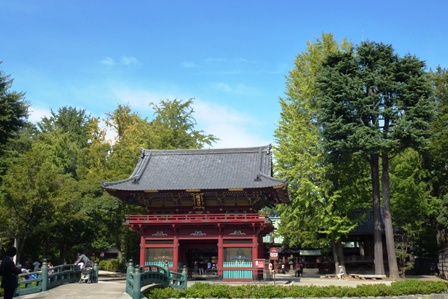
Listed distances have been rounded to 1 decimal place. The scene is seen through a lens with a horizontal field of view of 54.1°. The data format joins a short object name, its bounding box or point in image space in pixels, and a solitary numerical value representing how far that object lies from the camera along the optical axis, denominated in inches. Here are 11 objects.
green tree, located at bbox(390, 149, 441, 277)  1633.9
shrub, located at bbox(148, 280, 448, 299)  900.6
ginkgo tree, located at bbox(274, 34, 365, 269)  1542.8
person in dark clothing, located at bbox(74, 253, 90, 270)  973.1
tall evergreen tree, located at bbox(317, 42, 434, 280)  1412.4
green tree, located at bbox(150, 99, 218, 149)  2129.7
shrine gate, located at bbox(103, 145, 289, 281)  1318.9
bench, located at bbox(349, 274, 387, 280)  1423.5
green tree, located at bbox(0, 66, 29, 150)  1325.4
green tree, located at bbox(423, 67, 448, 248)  1544.0
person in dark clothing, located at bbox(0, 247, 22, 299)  507.5
